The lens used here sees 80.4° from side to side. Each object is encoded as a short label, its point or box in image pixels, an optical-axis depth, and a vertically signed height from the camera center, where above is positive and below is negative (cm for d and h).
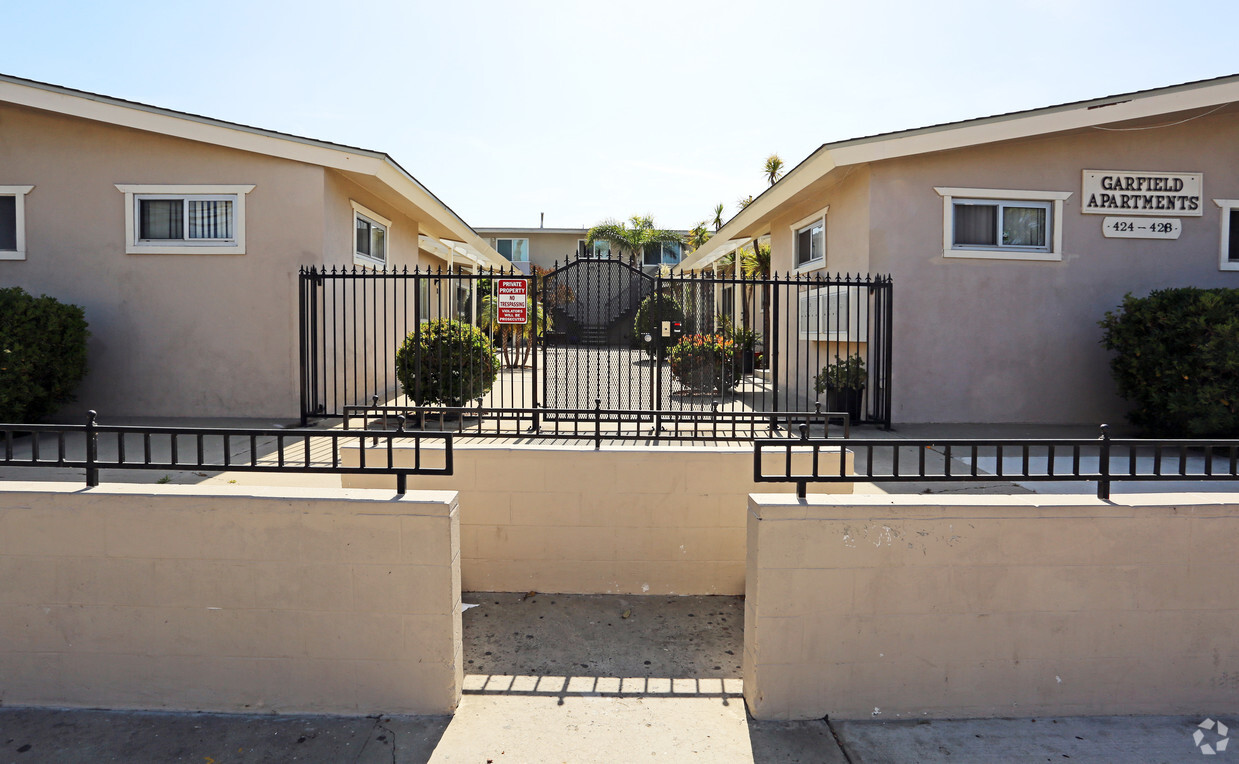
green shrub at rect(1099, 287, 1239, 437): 729 +5
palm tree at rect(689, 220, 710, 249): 2859 +504
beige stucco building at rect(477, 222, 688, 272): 3028 +489
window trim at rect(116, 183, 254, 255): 900 +167
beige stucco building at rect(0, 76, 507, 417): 902 +142
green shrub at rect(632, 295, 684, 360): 1559 +110
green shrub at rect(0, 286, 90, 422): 739 +7
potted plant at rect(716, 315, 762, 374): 1466 +45
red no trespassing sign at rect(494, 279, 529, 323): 803 +68
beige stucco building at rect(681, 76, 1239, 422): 905 +148
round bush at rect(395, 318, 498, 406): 864 -2
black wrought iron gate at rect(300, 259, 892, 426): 816 +16
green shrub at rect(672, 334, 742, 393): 1197 +6
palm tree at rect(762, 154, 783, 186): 2519 +677
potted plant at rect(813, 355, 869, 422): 922 -26
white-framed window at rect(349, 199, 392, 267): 1084 +197
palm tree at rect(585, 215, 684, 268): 2930 +513
